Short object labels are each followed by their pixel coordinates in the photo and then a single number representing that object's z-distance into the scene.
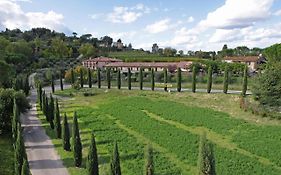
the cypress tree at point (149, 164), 12.14
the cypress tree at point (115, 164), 12.59
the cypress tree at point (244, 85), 33.09
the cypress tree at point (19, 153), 15.29
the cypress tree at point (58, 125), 21.67
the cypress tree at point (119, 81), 41.71
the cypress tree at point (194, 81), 36.96
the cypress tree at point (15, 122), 18.94
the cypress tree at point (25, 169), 12.86
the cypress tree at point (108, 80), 42.75
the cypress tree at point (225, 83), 35.32
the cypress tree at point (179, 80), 37.73
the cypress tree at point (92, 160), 14.18
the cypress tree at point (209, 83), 36.05
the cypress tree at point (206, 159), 9.25
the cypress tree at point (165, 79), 40.25
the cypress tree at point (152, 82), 40.04
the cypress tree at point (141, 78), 40.67
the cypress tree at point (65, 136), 19.17
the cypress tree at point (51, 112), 24.71
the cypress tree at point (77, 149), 16.90
